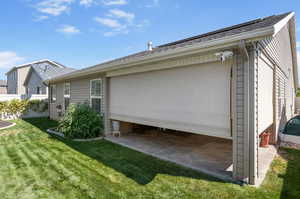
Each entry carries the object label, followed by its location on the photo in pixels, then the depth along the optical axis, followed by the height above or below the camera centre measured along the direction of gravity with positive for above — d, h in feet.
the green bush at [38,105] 45.09 -1.61
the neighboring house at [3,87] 114.73 +8.32
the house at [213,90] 10.55 +0.78
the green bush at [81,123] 22.15 -3.20
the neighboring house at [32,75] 66.14 +10.49
